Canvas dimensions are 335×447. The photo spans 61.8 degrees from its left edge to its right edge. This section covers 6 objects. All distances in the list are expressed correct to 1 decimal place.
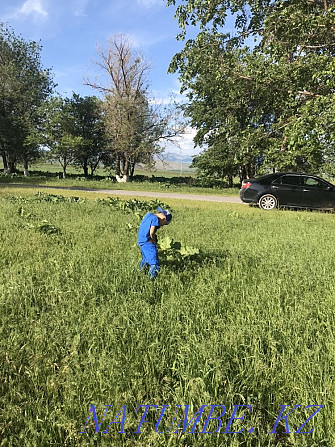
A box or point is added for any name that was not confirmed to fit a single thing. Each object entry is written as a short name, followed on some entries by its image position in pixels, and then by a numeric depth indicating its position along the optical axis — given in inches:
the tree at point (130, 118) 1087.6
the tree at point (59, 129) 1145.4
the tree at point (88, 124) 1294.3
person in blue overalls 147.6
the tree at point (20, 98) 1160.8
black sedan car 482.6
